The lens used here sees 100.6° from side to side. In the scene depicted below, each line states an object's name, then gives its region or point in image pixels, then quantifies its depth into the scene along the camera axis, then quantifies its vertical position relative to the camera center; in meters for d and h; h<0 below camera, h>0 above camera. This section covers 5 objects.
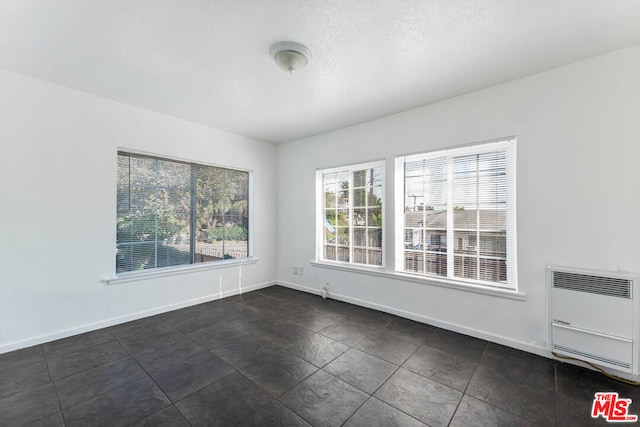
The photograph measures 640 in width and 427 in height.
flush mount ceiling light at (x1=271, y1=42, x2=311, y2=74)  2.15 +1.34
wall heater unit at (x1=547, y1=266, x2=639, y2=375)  2.03 -0.82
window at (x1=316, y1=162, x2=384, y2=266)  3.82 +0.03
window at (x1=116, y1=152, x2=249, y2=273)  3.38 +0.04
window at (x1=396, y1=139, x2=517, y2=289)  2.79 +0.02
